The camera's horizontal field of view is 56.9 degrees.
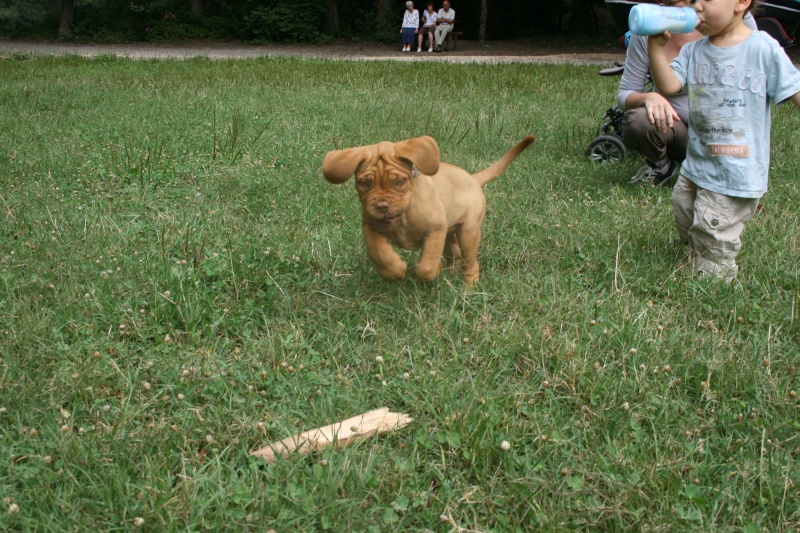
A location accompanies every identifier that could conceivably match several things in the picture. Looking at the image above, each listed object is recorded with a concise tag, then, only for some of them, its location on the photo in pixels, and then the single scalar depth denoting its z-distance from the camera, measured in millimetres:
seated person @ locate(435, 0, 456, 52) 26359
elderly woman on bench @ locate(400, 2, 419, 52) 26438
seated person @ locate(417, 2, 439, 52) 26406
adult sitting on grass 5461
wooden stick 2414
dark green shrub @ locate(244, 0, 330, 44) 29531
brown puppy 2990
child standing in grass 3609
